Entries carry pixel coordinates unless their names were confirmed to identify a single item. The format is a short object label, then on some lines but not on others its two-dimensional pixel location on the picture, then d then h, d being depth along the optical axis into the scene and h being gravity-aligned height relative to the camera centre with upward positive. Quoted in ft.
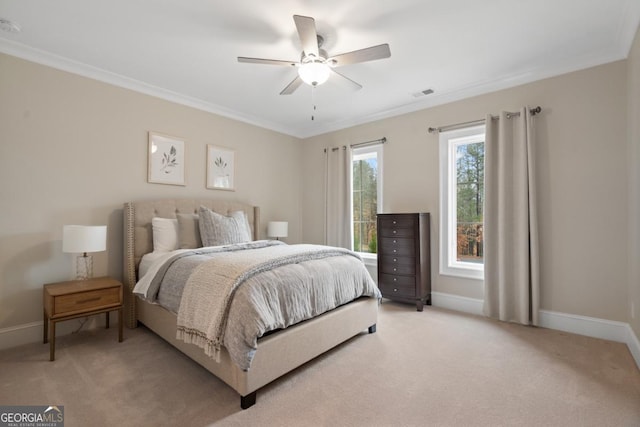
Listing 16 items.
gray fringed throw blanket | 6.23 -1.66
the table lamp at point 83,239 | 8.46 -0.57
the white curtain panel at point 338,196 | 15.42 +1.21
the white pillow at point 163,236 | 10.75 -0.62
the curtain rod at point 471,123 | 10.19 +3.81
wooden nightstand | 7.88 -2.30
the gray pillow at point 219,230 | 10.99 -0.41
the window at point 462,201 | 11.92 +0.73
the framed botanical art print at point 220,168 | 13.57 +2.44
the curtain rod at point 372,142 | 14.25 +3.84
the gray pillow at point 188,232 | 11.04 -0.49
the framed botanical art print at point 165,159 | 11.67 +2.46
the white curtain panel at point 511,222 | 10.07 -0.12
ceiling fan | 7.02 +4.16
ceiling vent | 11.97 +5.23
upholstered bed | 6.18 -2.92
